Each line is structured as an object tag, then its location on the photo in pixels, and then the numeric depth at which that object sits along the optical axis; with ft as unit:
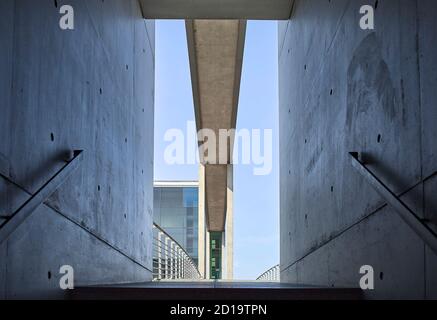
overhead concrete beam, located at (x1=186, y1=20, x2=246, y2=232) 42.34
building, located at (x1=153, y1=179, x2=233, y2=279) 140.77
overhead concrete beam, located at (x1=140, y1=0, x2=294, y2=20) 31.89
